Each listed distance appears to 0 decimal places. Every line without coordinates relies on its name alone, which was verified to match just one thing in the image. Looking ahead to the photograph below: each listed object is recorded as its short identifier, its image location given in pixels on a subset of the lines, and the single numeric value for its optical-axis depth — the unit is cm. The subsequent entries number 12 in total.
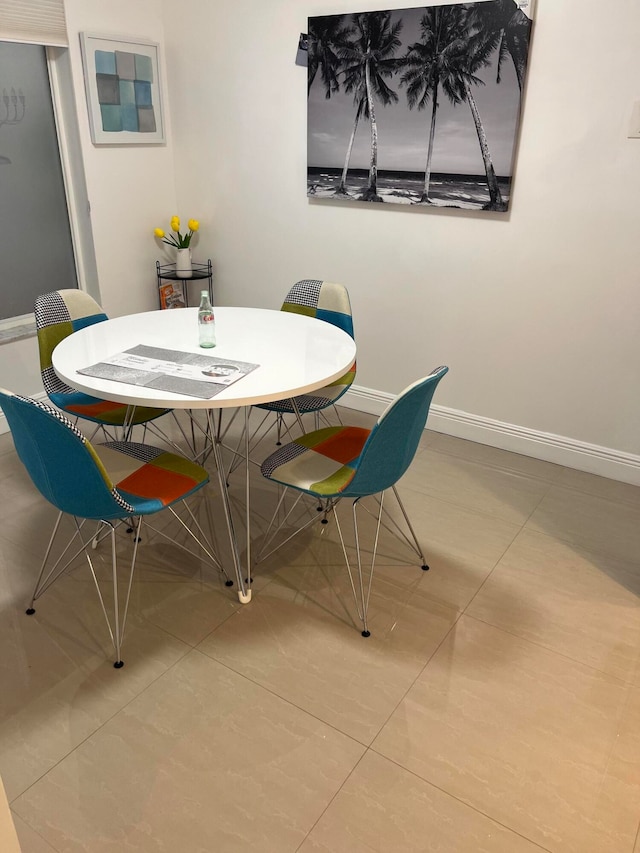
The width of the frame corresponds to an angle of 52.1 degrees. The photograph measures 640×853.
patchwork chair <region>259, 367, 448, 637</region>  195
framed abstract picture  358
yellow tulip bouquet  408
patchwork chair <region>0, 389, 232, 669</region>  181
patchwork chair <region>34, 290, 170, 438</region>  268
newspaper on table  207
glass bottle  242
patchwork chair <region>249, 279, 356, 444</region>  289
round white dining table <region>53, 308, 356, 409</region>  201
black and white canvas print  294
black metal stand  416
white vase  414
